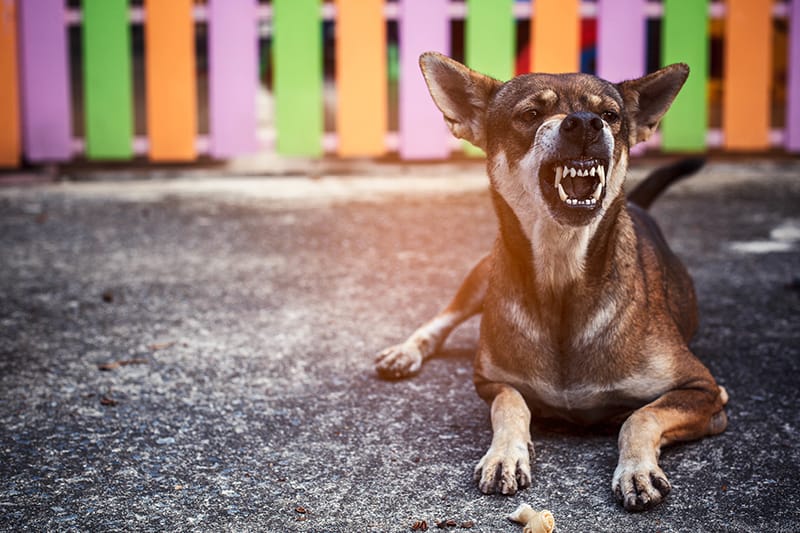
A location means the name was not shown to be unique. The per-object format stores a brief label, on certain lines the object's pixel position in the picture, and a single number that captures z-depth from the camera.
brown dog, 3.07
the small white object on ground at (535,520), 2.51
